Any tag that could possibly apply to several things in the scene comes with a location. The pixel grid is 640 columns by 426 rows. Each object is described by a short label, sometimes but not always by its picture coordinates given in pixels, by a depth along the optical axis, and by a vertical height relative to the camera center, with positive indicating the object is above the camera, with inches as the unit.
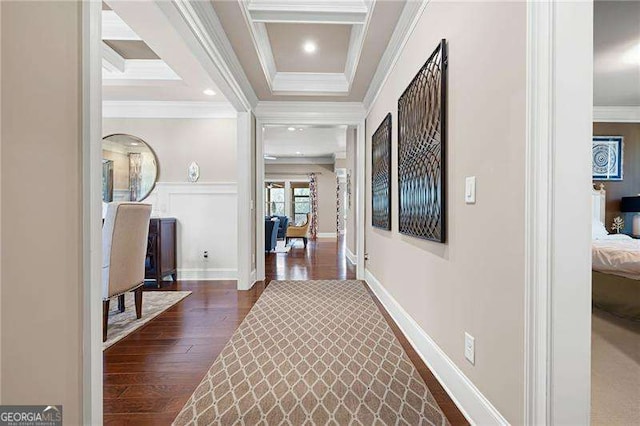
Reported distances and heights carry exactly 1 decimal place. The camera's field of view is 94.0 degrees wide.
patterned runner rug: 54.9 -37.2
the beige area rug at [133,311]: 94.2 -38.5
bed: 93.7 -22.0
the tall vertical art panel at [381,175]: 113.0 +15.4
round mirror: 162.9 +23.2
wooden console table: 148.0 -20.6
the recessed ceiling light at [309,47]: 118.4 +66.9
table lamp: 169.2 +2.9
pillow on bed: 143.6 -9.0
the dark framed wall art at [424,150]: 64.7 +15.7
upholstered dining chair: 90.3 -12.6
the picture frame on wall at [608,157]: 180.9 +34.0
